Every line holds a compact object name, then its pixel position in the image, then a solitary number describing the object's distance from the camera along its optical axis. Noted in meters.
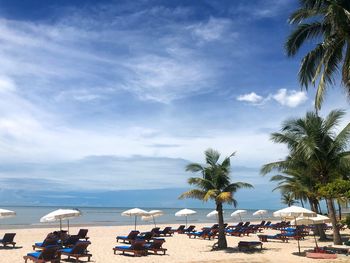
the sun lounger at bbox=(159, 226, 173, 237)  26.14
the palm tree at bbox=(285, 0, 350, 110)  11.40
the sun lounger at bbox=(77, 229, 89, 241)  19.75
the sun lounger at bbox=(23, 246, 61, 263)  12.73
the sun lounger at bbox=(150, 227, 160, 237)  25.88
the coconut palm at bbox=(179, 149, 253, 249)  17.05
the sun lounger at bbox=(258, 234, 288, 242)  22.36
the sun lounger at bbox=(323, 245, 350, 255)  15.36
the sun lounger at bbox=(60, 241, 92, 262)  14.23
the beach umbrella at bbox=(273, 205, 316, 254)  15.71
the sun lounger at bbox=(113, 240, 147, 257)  16.42
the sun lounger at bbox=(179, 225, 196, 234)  27.15
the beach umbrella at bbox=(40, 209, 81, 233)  17.73
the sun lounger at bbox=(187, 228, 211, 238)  24.62
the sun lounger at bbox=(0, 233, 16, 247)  18.61
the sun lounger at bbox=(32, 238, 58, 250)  16.26
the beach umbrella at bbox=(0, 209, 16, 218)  19.28
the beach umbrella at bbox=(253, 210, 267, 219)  37.13
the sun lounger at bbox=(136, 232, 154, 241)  20.64
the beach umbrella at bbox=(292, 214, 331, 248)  16.64
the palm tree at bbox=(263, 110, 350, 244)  19.00
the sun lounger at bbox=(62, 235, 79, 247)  17.17
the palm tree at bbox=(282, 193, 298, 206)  39.48
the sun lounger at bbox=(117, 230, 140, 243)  20.73
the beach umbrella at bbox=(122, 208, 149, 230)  24.64
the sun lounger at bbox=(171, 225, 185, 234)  28.84
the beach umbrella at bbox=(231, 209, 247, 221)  34.06
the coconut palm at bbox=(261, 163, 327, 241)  22.12
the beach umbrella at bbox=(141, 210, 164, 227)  27.60
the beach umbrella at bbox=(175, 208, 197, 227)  31.14
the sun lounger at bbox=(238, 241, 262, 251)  17.73
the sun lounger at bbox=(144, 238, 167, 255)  16.86
